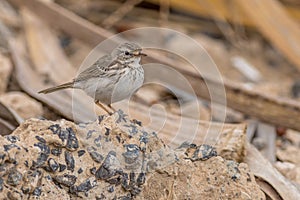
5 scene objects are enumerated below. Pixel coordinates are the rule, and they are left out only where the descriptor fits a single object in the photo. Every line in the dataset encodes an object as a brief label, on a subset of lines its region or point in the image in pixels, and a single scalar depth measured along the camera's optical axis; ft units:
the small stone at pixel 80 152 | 22.86
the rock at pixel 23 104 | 34.60
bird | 30.48
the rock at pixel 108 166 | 21.36
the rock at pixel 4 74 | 39.19
